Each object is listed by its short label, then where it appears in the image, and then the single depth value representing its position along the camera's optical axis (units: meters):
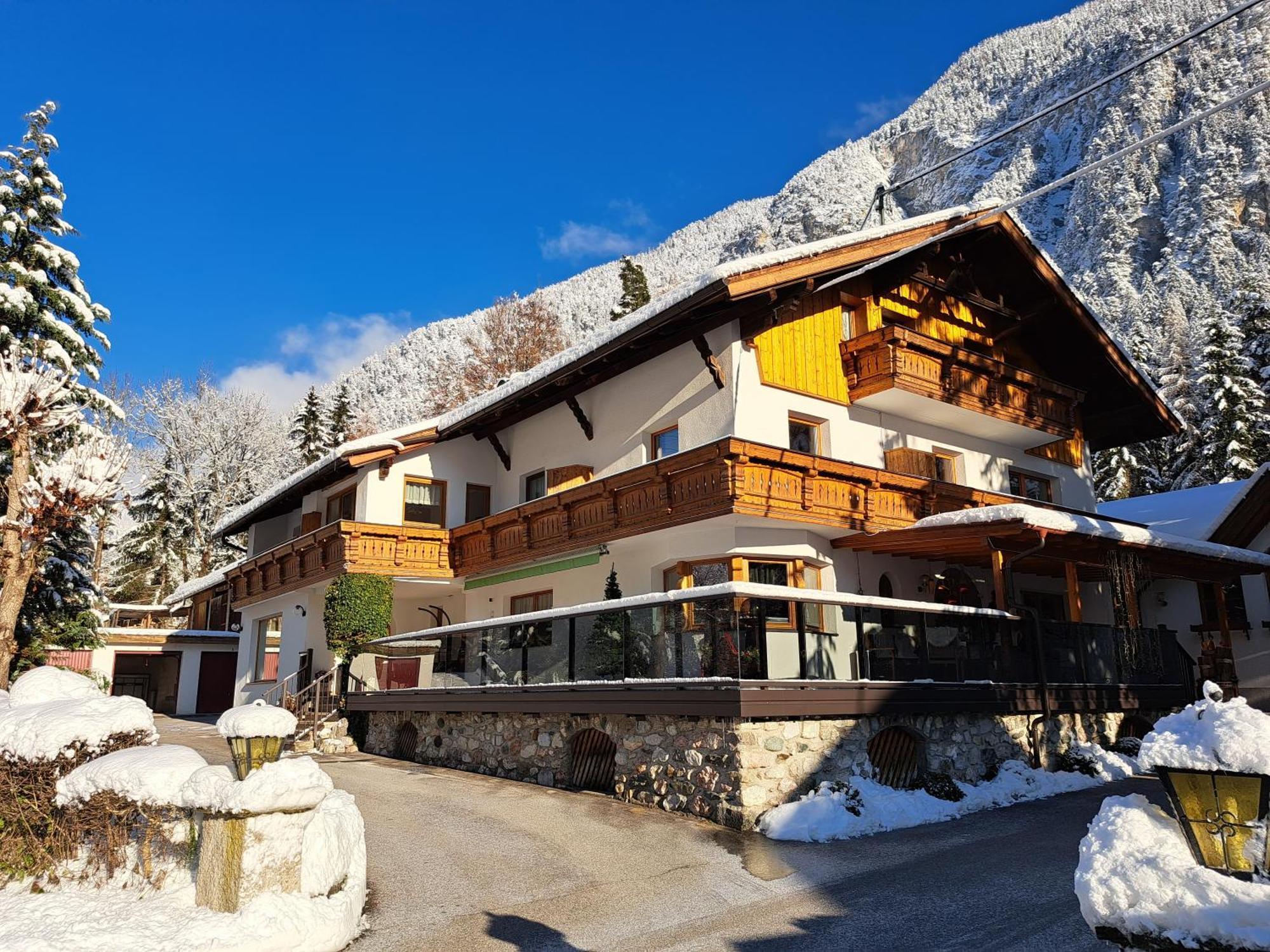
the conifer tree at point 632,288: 46.00
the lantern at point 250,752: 7.24
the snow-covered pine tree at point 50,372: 17.09
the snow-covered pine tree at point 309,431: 47.41
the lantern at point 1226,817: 3.66
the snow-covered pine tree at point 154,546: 44.28
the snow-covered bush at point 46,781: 7.93
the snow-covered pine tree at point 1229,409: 33.38
